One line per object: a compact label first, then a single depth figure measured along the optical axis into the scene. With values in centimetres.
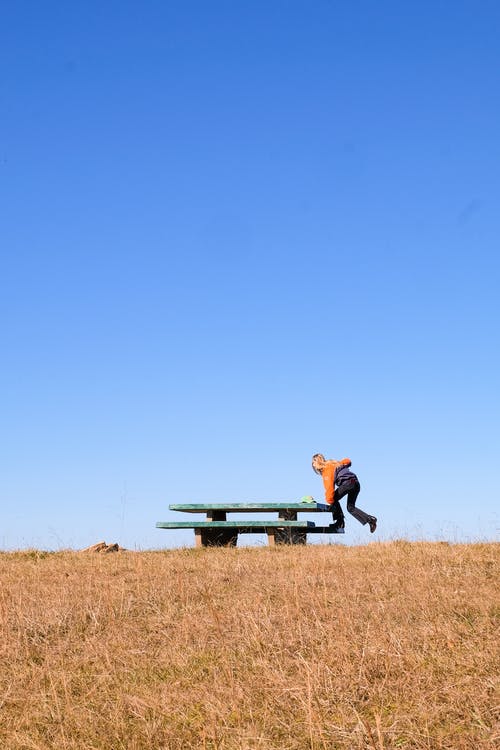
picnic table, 1439
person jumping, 1471
